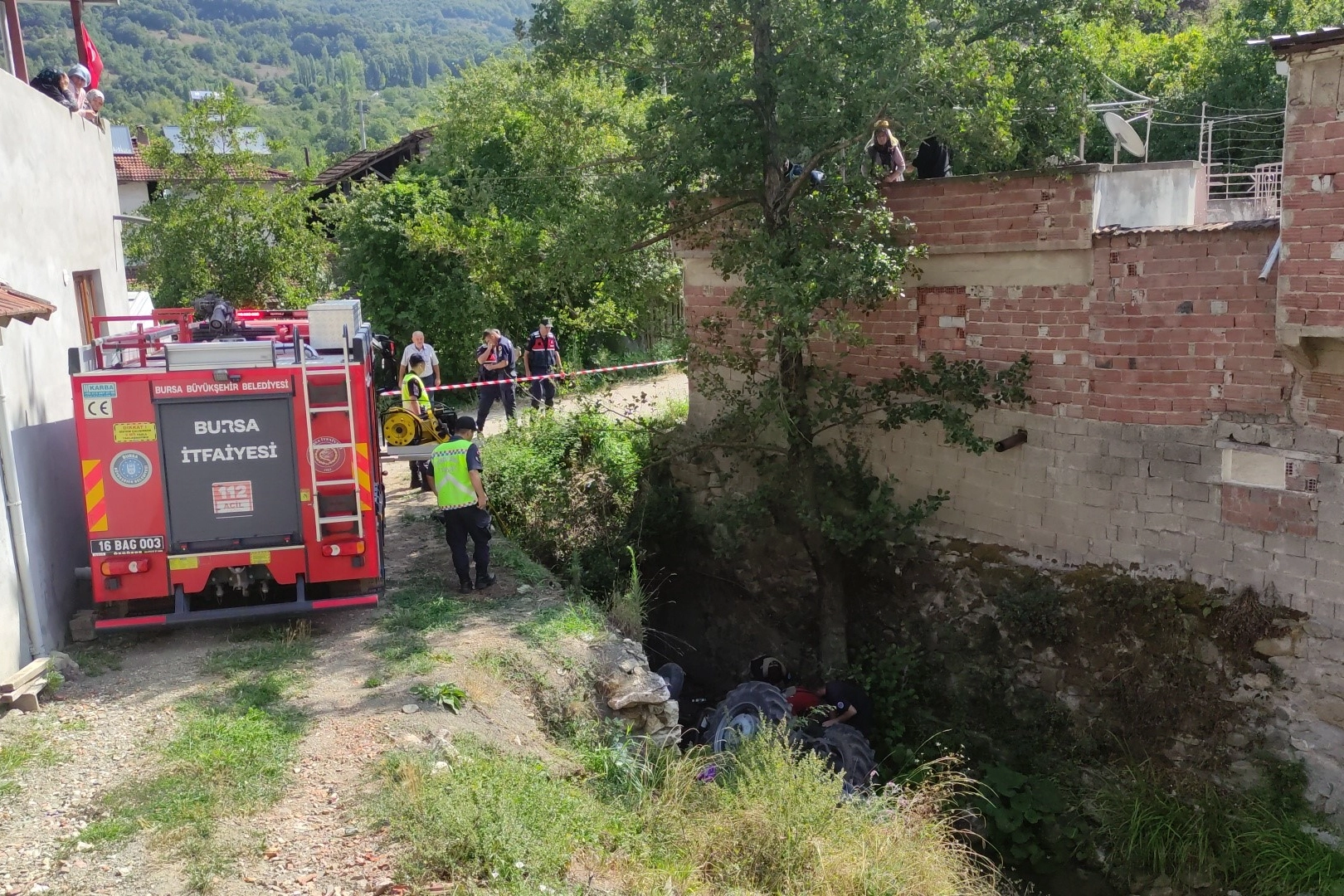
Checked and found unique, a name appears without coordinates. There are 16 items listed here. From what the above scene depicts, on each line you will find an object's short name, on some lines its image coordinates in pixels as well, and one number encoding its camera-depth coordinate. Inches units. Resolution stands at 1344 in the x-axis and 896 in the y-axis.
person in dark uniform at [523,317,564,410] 629.6
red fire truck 317.1
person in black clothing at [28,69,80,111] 448.1
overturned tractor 338.0
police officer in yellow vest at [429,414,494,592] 361.4
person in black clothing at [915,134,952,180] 432.1
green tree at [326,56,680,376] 761.6
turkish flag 517.5
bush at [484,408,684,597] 441.7
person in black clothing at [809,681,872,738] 378.6
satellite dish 393.7
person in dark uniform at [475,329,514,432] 576.1
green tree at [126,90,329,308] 749.9
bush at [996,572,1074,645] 374.0
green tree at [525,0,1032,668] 360.2
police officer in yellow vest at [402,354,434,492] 469.7
